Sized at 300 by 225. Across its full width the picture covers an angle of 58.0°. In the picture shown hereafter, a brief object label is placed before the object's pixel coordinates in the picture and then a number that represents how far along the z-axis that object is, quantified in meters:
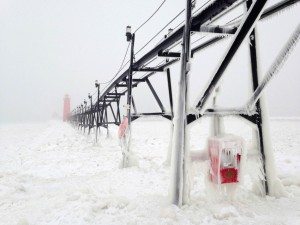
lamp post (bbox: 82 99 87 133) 24.79
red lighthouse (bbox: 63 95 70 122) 99.81
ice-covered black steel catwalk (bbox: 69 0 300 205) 3.46
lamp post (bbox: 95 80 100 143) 16.51
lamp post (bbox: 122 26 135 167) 7.99
